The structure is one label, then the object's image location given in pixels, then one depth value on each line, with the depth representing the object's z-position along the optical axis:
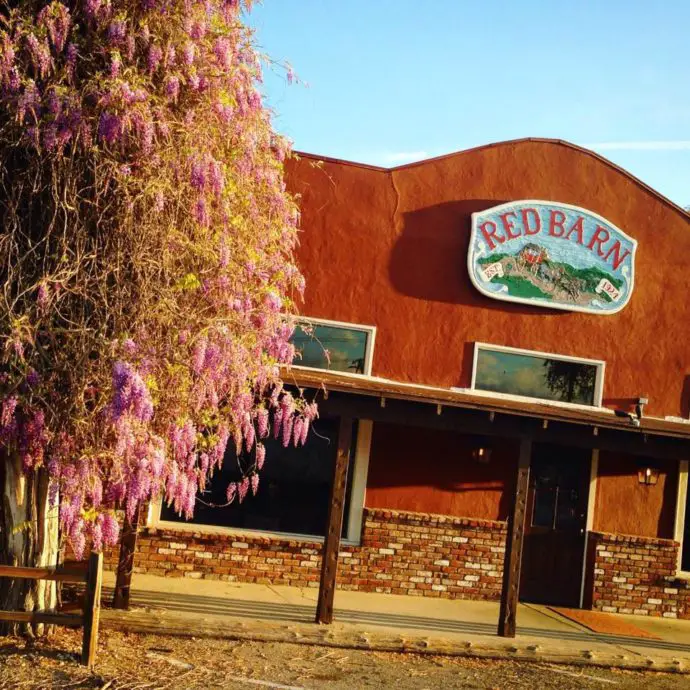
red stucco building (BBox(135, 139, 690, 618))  12.75
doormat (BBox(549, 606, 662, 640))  11.82
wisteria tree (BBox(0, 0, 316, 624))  7.79
